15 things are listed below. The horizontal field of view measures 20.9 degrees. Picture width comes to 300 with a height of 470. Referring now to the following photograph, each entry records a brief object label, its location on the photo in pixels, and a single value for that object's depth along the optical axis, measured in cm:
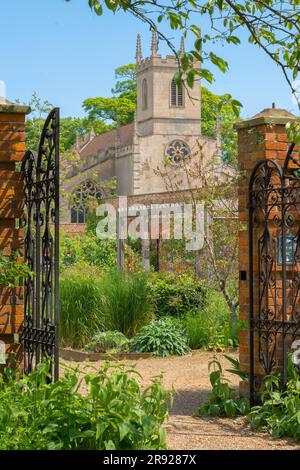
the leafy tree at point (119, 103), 6251
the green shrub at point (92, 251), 2368
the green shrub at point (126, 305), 1195
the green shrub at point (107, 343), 1138
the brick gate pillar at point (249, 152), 705
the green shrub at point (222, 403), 695
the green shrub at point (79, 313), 1182
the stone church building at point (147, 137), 5662
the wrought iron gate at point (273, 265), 675
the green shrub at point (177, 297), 1303
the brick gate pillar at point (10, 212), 668
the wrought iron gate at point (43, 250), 612
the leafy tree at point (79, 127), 6391
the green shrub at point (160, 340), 1121
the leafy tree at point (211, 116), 5688
